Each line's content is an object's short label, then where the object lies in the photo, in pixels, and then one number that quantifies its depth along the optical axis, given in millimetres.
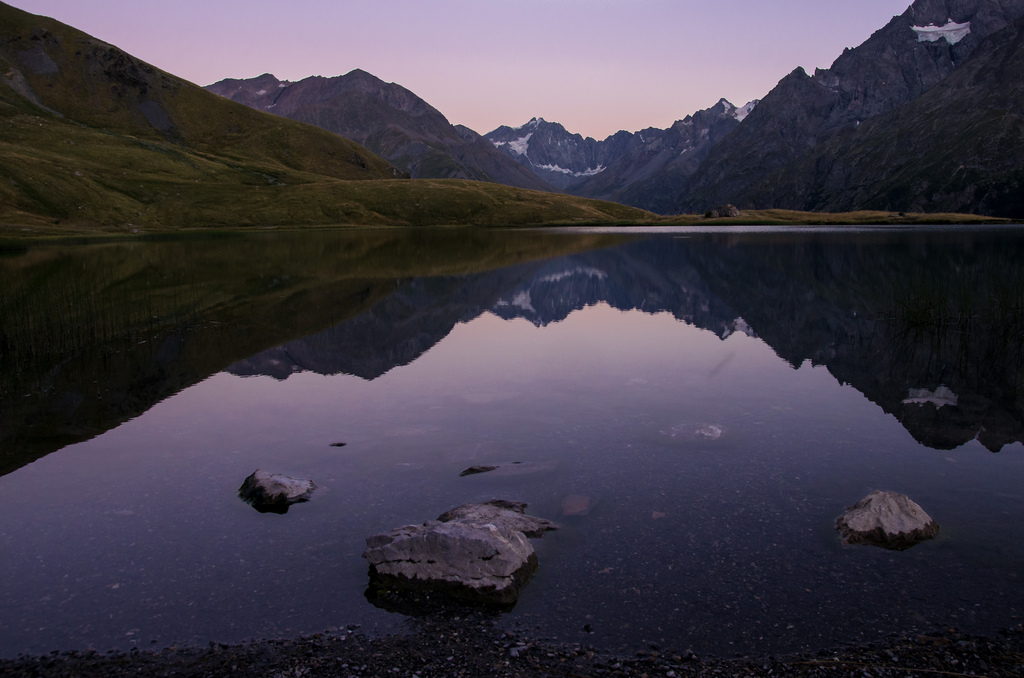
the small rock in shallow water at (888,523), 13625
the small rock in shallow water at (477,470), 17906
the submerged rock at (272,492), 15703
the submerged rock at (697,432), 20484
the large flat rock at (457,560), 11984
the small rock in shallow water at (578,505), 15375
